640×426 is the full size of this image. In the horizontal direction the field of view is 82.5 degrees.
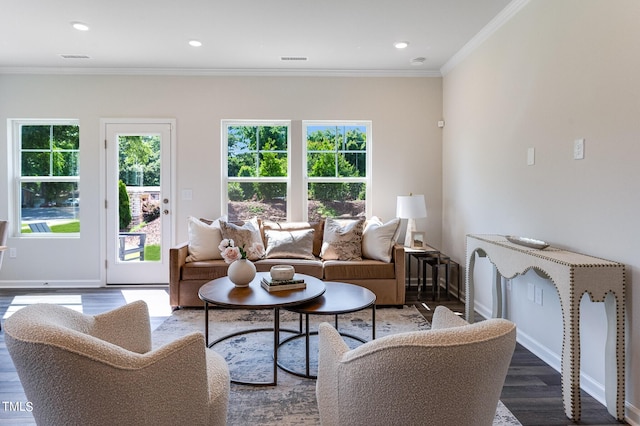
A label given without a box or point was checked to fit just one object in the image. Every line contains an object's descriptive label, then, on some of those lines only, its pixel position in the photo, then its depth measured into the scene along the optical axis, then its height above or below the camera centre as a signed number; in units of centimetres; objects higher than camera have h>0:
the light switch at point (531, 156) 268 +31
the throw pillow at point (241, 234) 383 -39
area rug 192 -113
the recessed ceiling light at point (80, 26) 320 +151
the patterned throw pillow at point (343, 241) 386 -47
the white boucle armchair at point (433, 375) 99 -50
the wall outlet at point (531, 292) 266 -69
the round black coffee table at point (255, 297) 217 -63
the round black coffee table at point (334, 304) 223 -68
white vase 254 -53
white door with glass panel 443 -6
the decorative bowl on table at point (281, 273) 250 -53
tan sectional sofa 359 -75
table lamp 409 -10
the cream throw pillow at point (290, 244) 388 -51
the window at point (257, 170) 457 +33
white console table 182 -59
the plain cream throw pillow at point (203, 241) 376 -46
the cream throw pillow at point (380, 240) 375 -45
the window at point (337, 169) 460 +36
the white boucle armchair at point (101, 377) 102 -54
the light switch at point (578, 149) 219 +30
